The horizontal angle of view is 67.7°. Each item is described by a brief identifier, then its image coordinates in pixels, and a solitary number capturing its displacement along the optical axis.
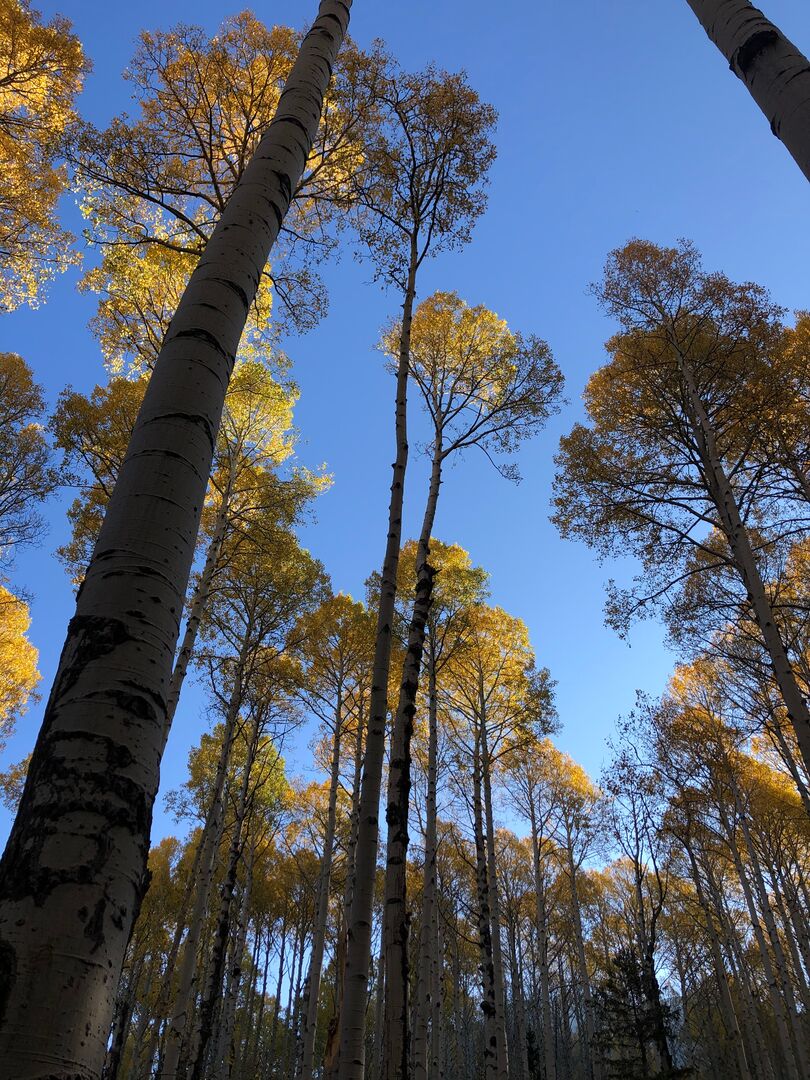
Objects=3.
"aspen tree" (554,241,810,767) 8.27
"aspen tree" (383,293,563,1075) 6.88
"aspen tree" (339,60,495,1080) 7.16
